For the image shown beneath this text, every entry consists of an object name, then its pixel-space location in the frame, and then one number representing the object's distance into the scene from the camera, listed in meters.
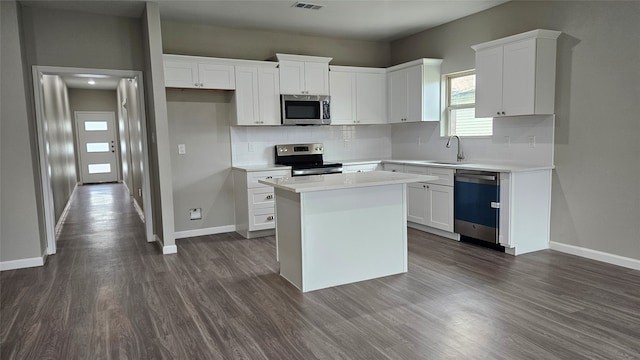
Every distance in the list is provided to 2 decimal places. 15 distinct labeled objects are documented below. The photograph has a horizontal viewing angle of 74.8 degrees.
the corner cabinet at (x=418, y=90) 5.52
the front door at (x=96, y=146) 11.77
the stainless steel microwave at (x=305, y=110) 5.50
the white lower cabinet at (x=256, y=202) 5.10
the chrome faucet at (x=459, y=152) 5.29
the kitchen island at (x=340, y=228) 3.32
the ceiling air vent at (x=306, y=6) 4.54
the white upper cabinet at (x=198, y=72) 4.84
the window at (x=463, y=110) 5.16
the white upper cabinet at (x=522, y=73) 4.07
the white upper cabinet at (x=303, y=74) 5.46
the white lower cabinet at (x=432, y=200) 4.84
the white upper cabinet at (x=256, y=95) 5.21
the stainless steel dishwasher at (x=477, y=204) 4.29
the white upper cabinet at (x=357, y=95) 5.88
